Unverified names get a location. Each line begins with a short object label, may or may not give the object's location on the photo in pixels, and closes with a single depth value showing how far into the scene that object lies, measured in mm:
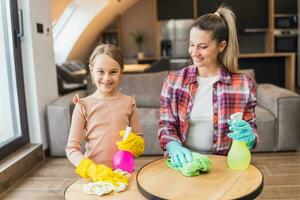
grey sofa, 3006
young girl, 1372
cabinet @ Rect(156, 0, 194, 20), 6922
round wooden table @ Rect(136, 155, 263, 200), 1030
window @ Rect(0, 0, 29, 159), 2805
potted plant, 7543
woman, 1433
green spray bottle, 1210
